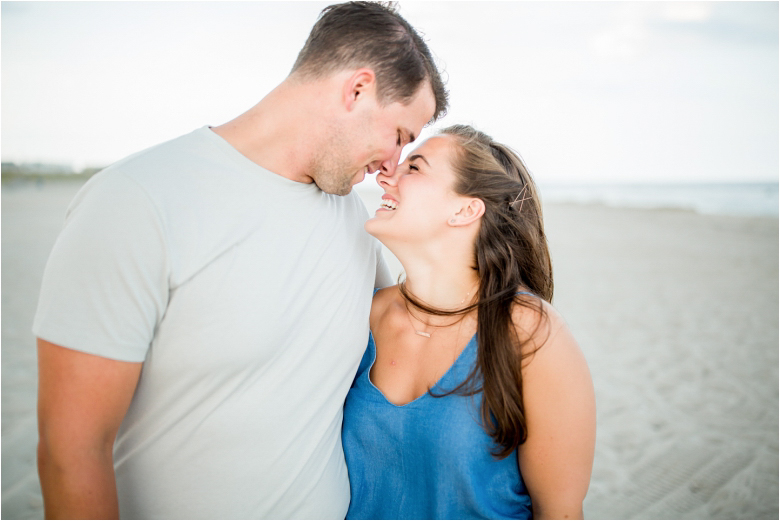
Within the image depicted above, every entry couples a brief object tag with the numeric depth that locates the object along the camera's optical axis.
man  1.34
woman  1.74
